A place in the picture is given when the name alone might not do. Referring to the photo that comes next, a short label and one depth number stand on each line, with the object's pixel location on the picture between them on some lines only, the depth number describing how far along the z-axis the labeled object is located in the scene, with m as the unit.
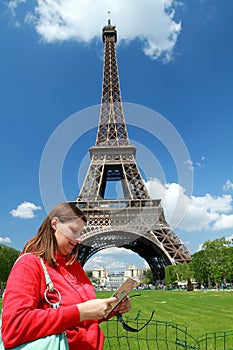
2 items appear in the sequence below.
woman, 1.70
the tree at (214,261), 37.03
